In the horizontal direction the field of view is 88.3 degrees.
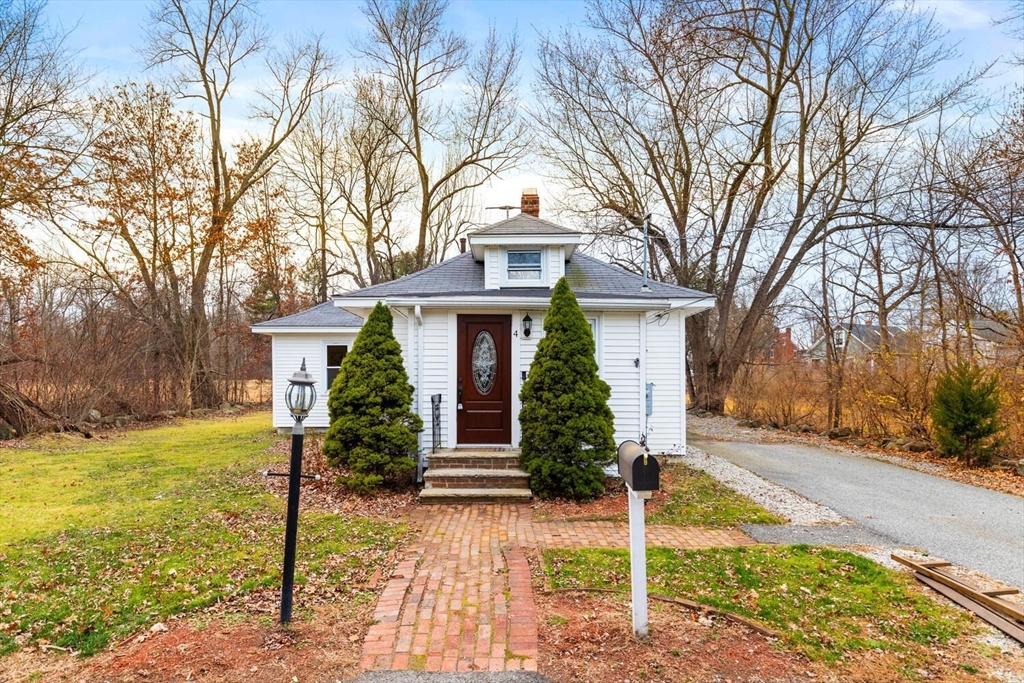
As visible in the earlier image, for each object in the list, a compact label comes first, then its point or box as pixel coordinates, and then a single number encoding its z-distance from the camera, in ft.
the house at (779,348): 79.85
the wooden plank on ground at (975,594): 12.59
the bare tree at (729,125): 51.65
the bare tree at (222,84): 64.34
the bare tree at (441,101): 64.49
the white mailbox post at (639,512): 11.02
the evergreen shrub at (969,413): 30.91
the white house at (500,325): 26.66
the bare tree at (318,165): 72.90
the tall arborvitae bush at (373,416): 23.76
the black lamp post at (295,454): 11.63
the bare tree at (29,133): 40.73
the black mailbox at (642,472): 10.99
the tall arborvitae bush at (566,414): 23.11
